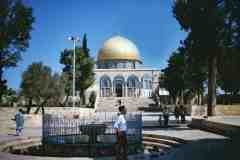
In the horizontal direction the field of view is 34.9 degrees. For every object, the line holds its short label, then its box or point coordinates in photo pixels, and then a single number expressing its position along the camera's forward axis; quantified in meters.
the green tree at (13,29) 24.72
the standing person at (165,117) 23.55
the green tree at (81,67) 46.50
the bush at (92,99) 60.76
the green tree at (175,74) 45.62
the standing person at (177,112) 26.77
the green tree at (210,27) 19.02
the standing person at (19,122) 18.98
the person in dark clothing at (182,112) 26.11
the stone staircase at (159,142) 14.58
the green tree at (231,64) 18.48
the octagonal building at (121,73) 74.38
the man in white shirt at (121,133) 10.19
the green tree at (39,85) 35.72
